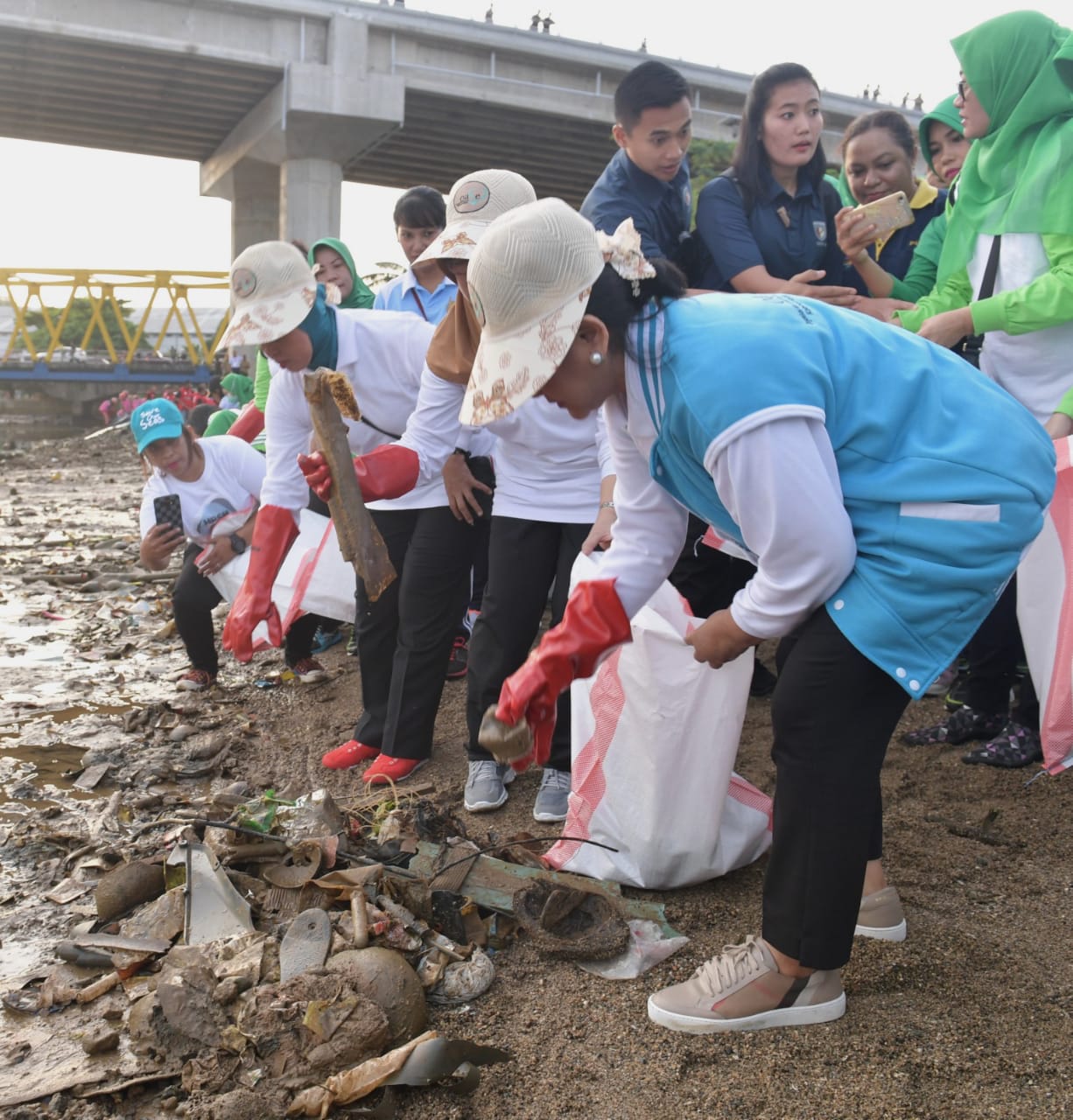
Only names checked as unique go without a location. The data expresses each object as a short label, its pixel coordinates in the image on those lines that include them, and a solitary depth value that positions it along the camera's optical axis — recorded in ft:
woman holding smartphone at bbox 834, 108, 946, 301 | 11.89
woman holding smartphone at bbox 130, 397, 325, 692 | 14.28
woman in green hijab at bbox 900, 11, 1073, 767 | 8.71
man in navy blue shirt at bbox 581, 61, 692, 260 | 10.32
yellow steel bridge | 80.07
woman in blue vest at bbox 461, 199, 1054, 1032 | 5.12
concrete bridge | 54.39
